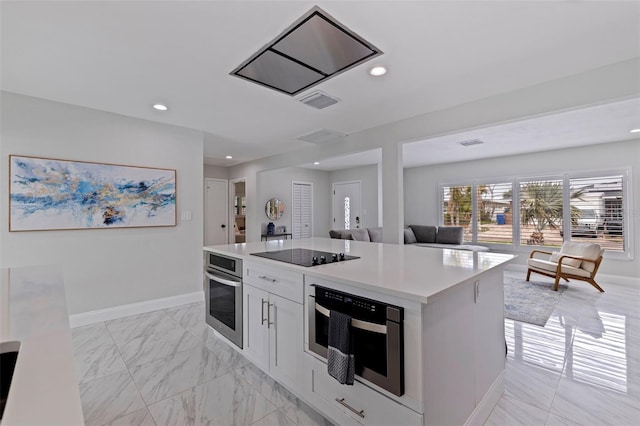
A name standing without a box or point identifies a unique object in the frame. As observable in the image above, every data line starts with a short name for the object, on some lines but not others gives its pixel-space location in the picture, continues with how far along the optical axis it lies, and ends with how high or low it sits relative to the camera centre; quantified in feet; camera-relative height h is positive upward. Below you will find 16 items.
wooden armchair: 14.49 -2.78
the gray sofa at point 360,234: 18.76 -1.44
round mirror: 24.27 +0.38
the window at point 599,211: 16.58 +0.08
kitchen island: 4.13 -2.14
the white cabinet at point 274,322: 5.93 -2.46
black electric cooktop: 6.28 -1.06
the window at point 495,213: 20.86 -0.03
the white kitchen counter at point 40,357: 1.66 -1.16
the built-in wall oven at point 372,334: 4.16 -1.91
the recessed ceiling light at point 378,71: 7.76 +3.92
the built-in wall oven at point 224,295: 7.64 -2.34
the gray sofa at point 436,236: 21.98 -1.86
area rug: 11.18 -4.00
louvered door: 26.66 +0.27
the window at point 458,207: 22.88 +0.48
